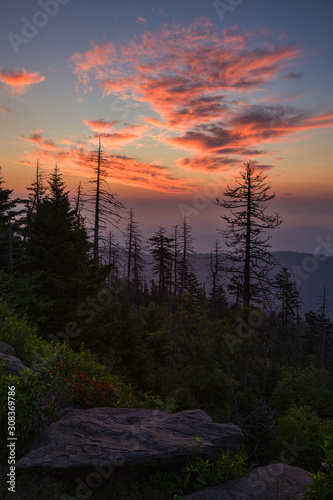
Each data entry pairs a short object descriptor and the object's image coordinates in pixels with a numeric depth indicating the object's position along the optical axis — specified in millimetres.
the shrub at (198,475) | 5875
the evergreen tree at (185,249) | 44562
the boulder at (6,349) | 9609
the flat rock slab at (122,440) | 5676
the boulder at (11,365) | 7886
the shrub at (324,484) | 4973
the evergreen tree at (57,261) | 17453
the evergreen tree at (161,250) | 45406
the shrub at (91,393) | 8195
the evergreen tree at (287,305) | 49812
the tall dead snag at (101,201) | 25859
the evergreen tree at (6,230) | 18711
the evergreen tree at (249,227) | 22125
